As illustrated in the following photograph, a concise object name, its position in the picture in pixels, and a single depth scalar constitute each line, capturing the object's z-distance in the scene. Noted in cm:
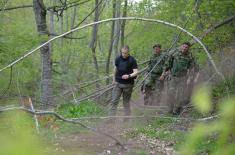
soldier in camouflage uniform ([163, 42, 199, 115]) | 1096
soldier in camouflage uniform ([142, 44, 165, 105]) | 1235
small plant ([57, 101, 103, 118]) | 1164
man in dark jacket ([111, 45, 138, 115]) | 1031
